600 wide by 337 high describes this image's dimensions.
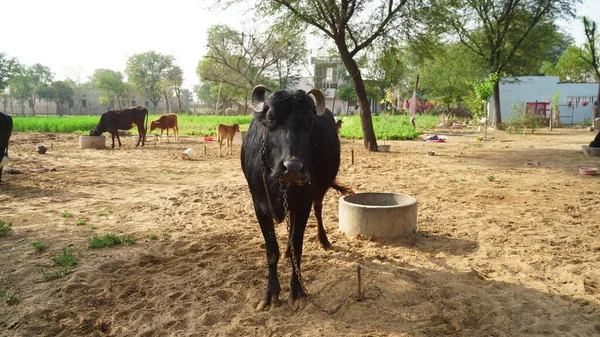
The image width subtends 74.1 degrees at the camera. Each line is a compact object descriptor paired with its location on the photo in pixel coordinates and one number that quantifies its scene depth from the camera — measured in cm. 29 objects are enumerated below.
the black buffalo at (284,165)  321
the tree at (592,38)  3100
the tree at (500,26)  2700
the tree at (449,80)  3316
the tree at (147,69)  7331
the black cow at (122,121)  1759
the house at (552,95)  3581
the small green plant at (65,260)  438
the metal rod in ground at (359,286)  350
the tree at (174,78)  5920
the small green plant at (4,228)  536
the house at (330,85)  6328
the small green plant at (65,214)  630
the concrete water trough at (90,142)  1662
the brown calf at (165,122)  1895
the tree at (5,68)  4988
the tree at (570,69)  4219
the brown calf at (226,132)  1427
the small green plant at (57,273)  406
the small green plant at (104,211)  655
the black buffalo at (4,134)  880
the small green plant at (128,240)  514
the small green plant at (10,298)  359
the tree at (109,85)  6969
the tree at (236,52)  3900
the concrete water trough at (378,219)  510
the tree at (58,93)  6556
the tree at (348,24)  1380
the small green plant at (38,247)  482
